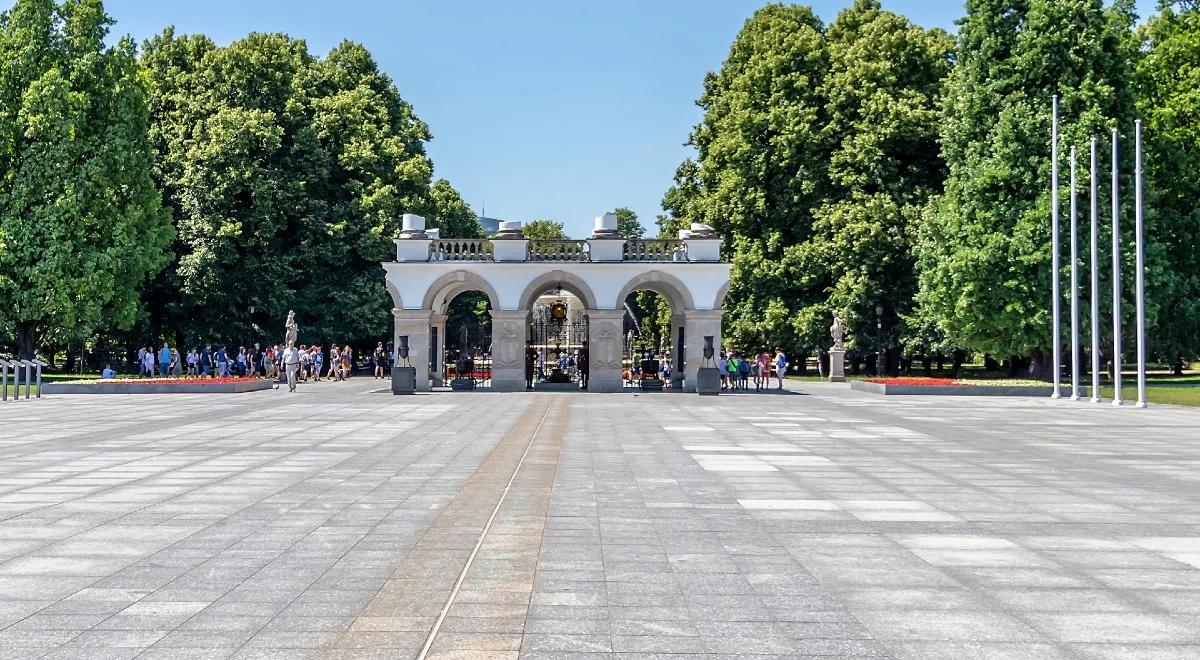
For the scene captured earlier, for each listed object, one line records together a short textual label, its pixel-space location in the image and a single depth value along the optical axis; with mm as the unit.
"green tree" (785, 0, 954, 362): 51188
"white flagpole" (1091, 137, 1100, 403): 33781
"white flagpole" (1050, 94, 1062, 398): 35781
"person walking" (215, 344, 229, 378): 49344
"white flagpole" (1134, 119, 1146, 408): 31656
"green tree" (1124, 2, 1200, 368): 44375
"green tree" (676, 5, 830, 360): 54219
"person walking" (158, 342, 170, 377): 50625
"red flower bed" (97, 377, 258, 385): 39062
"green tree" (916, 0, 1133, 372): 41375
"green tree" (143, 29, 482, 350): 53688
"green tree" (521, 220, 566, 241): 134375
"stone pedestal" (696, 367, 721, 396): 39906
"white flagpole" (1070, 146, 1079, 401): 35094
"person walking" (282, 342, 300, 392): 40969
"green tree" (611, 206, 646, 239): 124625
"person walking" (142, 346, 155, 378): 51875
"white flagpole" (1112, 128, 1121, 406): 32812
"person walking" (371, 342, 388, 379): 55625
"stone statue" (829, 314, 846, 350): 51344
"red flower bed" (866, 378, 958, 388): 39912
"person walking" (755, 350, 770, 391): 46156
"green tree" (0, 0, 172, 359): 43500
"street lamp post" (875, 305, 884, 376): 51469
